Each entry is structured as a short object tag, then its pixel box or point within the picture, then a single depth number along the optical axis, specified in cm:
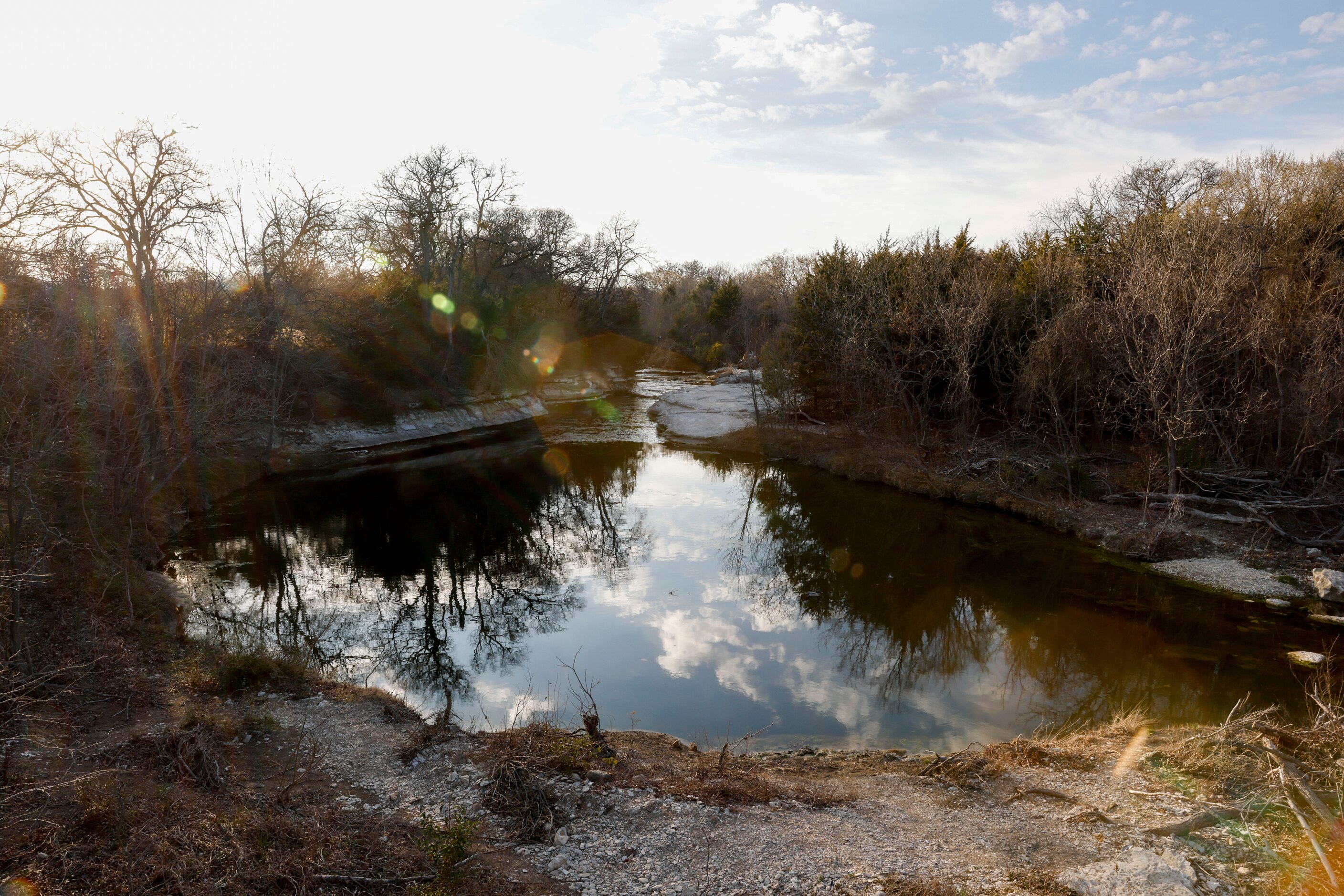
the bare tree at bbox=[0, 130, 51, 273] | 1062
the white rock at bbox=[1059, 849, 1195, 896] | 582
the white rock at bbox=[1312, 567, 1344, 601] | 1425
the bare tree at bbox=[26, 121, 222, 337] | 1870
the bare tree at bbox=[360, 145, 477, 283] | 3469
